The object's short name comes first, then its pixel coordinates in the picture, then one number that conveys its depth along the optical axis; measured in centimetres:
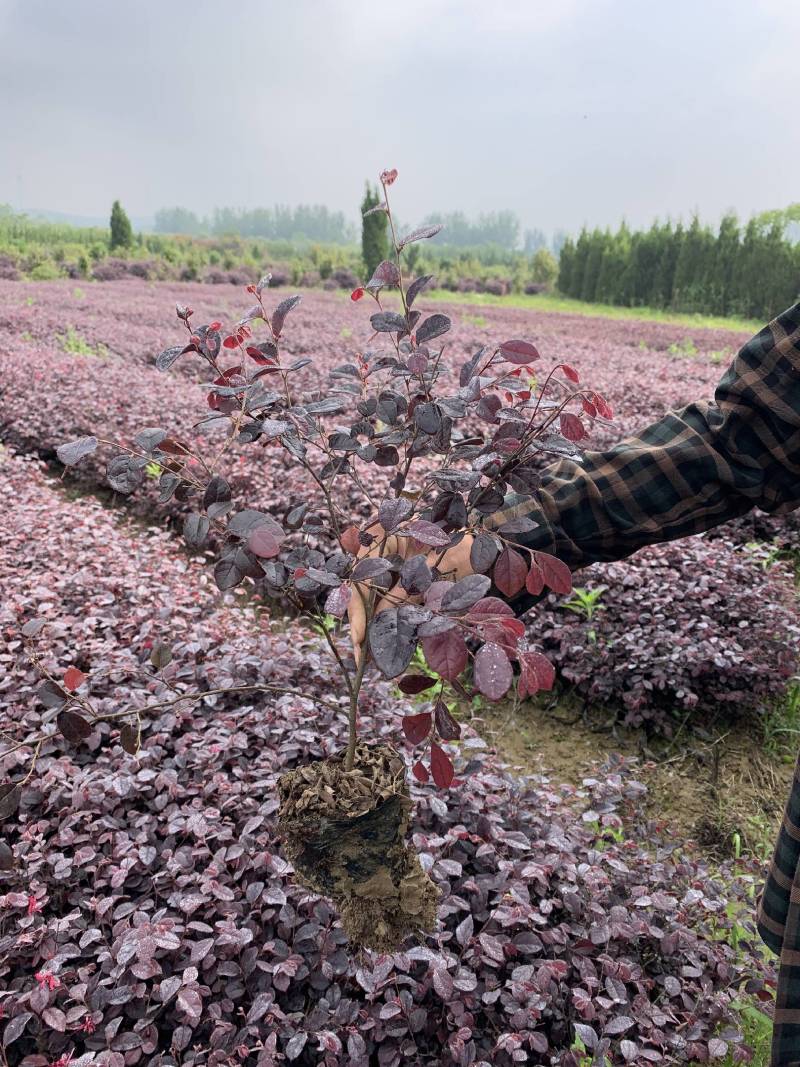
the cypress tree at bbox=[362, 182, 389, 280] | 2711
